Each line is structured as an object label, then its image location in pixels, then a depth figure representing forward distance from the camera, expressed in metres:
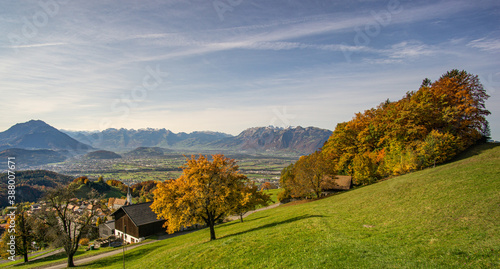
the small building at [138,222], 50.81
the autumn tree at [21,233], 41.16
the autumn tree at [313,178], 52.06
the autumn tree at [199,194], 26.36
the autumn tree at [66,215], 27.95
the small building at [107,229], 64.99
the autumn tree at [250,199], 27.89
